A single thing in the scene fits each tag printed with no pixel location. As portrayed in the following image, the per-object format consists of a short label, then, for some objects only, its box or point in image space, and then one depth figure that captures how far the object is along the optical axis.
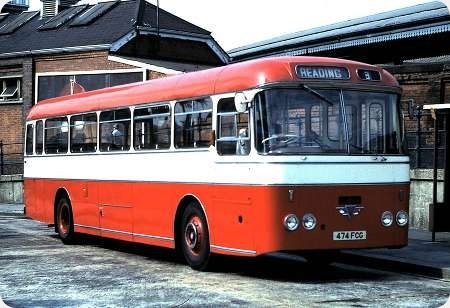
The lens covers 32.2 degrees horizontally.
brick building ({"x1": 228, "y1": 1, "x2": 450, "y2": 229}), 17.19
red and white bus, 9.73
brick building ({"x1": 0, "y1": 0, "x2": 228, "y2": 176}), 30.48
